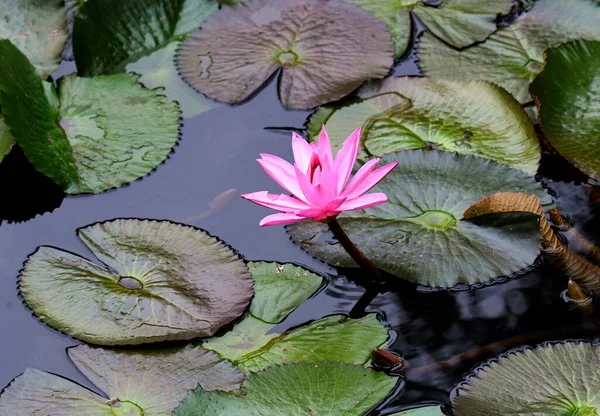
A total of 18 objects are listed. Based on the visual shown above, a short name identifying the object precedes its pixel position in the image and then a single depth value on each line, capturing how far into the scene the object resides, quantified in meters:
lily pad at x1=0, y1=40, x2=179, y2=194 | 4.90
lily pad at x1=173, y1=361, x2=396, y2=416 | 3.56
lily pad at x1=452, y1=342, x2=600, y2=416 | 3.62
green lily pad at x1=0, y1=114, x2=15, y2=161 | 5.11
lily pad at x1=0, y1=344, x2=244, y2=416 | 3.84
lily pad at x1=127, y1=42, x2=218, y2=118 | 5.64
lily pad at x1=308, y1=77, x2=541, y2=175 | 5.08
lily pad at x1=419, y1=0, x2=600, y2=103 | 5.62
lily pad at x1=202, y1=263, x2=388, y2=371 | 4.05
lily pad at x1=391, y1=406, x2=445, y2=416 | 3.75
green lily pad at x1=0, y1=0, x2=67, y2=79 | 5.89
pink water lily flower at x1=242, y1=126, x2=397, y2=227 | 3.68
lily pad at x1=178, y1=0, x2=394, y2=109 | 5.60
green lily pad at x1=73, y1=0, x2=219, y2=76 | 5.79
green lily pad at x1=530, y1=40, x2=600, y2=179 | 5.00
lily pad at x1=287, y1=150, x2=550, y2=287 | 4.33
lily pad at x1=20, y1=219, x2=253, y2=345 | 4.14
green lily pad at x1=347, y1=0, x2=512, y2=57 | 5.88
